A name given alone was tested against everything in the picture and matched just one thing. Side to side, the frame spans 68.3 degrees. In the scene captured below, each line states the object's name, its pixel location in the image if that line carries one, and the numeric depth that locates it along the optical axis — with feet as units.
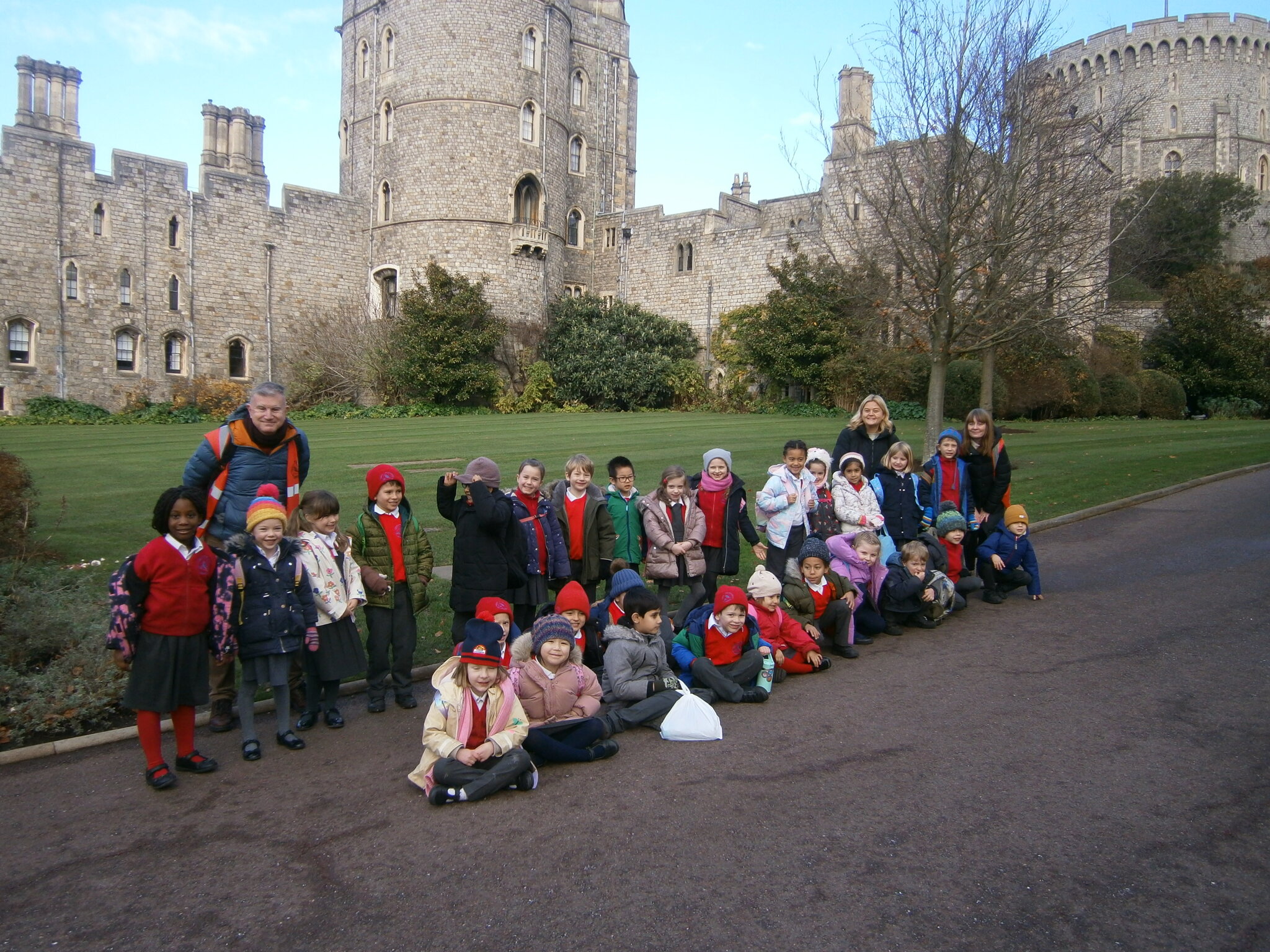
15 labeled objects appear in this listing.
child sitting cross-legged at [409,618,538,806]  14.37
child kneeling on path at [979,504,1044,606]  26.50
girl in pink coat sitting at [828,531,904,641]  23.58
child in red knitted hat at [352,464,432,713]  18.65
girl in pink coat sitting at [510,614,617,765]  15.75
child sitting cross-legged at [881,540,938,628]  23.72
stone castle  96.37
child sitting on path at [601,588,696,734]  17.37
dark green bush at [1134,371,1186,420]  98.53
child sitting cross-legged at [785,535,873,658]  22.16
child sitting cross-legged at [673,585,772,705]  18.76
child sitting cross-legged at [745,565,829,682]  20.61
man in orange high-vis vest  17.48
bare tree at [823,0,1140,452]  40.55
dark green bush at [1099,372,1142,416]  95.45
